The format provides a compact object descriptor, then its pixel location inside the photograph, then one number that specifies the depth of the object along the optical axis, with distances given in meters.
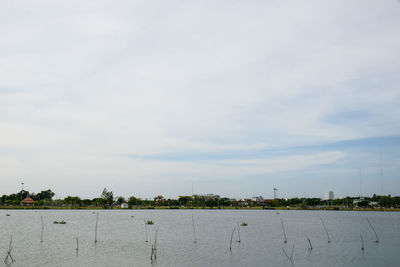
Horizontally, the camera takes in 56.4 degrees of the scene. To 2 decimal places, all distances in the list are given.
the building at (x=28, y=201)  168.68
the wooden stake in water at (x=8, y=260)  29.82
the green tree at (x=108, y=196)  189.26
